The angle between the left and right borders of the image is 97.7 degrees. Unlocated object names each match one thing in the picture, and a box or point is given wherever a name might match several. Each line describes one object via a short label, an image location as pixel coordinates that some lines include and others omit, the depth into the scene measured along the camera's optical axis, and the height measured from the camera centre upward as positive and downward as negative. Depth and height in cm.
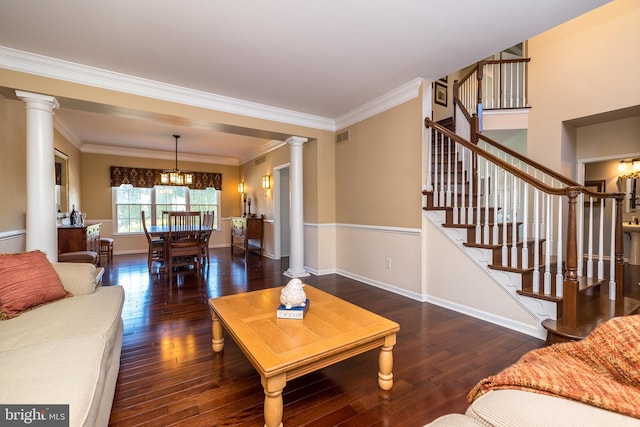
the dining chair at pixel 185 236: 462 -49
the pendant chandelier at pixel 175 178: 588 +68
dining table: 471 -39
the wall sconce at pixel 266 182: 638 +61
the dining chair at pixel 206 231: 501 -40
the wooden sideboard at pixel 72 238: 412 -42
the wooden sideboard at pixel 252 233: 652 -58
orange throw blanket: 85 -58
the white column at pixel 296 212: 465 -7
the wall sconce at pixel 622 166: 540 +76
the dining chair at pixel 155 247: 483 -68
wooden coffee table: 130 -71
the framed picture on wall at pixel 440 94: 512 +210
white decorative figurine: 182 -57
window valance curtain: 679 +82
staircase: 224 -38
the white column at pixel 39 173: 283 +38
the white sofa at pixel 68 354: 98 -63
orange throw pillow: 170 -47
